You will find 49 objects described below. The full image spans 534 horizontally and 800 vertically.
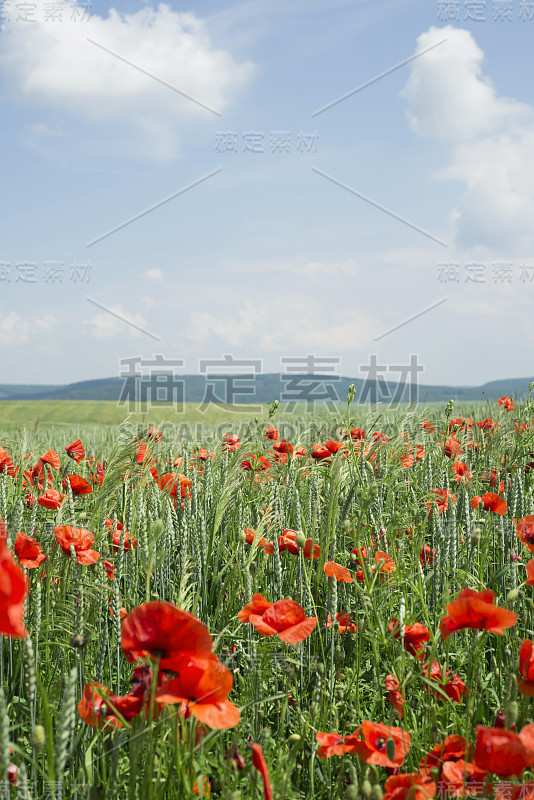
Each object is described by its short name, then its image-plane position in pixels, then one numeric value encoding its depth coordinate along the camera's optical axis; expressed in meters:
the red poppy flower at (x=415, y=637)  1.42
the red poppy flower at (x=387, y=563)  1.71
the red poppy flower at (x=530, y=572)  1.29
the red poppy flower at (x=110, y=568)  1.83
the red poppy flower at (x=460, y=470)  2.77
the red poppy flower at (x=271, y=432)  4.02
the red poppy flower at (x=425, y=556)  2.16
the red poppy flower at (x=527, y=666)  1.10
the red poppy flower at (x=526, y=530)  1.64
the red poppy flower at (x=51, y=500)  1.97
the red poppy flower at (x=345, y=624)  1.76
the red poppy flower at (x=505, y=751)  0.89
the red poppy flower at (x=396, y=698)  1.31
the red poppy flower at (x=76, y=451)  2.90
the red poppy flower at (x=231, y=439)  3.62
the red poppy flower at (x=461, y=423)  4.11
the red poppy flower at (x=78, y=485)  2.34
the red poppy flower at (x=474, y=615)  1.05
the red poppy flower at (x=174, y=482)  2.33
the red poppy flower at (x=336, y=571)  1.48
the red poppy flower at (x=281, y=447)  3.21
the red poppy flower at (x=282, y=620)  1.23
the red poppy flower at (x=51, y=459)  2.56
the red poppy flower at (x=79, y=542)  1.55
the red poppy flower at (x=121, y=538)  1.98
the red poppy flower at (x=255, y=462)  2.93
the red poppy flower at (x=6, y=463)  2.50
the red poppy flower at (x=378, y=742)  1.12
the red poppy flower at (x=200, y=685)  0.96
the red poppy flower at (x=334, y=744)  1.17
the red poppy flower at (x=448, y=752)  1.16
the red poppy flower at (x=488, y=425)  4.19
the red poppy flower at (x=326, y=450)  2.74
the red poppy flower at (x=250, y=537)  1.98
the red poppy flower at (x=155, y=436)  2.45
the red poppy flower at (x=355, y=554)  1.96
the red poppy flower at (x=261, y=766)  0.92
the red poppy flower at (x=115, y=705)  1.01
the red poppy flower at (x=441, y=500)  2.23
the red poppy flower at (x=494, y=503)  2.24
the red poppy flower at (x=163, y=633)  0.95
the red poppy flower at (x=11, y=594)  0.76
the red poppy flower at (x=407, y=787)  1.03
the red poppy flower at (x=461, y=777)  1.08
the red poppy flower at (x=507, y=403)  5.88
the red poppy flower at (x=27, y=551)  1.57
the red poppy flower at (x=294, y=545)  1.86
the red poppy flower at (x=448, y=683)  1.41
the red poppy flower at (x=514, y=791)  1.02
